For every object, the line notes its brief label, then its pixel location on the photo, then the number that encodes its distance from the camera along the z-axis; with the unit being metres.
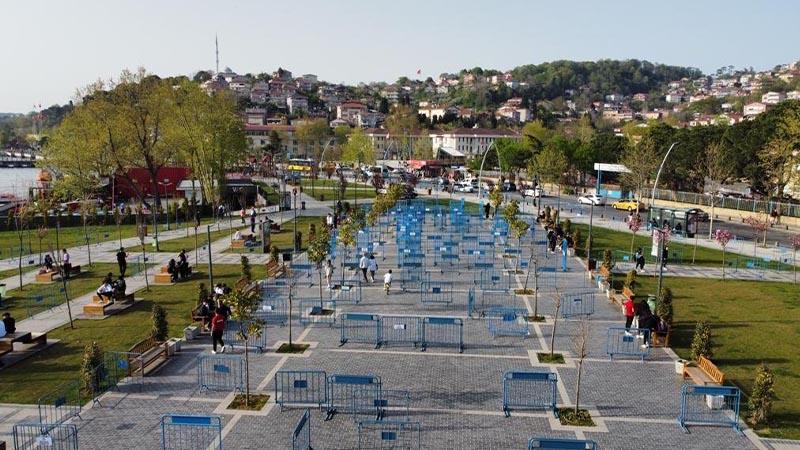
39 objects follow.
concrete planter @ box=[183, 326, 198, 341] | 18.67
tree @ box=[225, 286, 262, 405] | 15.31
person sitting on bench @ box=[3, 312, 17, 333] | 17.72
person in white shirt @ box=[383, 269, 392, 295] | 24.99
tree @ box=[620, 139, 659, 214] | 60.03
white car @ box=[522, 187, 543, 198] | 65.74
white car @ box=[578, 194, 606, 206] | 60.63
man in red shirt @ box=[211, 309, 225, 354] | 17.33
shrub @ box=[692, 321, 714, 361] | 16.38
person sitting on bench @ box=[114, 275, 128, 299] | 22.58
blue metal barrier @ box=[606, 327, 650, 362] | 17.83
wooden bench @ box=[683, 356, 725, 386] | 15.09
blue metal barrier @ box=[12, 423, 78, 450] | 11.68
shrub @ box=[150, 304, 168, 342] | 17.14
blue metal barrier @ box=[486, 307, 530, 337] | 19.67
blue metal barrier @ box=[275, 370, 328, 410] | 14.34
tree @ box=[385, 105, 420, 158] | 136.62
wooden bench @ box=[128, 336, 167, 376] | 16.00
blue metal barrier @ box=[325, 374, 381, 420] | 13.73
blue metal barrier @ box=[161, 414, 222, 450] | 11.64
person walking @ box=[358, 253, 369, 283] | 26.73
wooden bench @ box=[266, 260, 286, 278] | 27.25
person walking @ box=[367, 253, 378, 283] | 26.86
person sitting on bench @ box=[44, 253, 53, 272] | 27.70
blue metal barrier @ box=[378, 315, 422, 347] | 18.78
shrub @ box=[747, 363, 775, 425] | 13.45
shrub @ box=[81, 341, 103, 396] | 14.61
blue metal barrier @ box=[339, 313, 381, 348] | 18.72
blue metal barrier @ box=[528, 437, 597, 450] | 10.70
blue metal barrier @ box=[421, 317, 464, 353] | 18.16
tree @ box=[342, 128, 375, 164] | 109.81
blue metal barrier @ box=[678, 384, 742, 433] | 13.55
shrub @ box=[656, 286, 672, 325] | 19.31
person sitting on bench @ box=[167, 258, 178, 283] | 26.97
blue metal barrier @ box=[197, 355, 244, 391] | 15.28
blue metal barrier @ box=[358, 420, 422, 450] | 12.42
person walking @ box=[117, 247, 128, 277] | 26.56
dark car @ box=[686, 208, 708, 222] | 45.26
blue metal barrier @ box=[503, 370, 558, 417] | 13.97
